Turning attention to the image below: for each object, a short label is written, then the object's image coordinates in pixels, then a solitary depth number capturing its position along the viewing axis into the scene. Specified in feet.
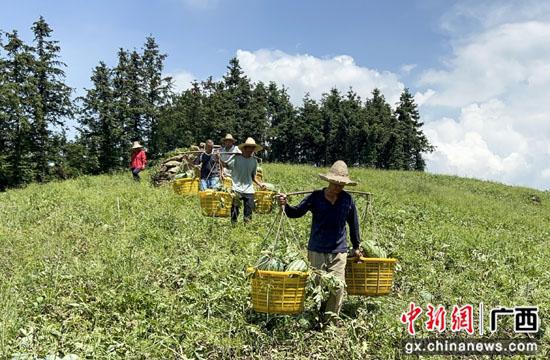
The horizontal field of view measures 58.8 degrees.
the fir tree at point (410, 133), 237.45
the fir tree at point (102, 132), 164.86
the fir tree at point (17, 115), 124.06
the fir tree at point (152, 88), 178.40
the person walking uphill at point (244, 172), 32.73
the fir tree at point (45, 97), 132.77
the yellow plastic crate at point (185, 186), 44.03
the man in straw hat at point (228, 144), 39.24
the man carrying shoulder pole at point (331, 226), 20.11
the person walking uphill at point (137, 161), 60.59
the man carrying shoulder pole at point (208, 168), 39.88
